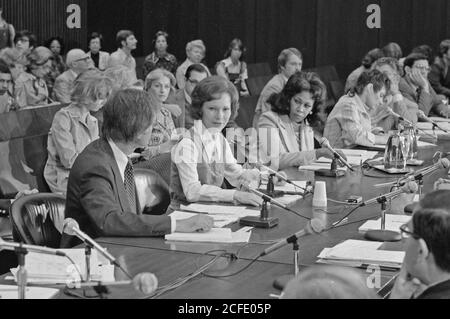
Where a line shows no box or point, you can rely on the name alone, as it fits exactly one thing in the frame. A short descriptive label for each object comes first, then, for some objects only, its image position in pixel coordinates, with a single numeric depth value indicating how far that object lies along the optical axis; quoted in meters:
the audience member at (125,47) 18.19
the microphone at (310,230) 4.37
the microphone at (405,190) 5.97
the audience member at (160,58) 16.52
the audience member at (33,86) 14.24
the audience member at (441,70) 17.71
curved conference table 4.52
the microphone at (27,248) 3.88
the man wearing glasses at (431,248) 3.66
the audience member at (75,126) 8.86
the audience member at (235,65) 17.76
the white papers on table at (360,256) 4.97
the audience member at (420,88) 13.83
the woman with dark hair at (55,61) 15.44
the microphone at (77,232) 4.14
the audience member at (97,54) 18.57
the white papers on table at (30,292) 4.33
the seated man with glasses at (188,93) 12.13
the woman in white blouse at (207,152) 6.77
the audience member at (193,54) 16.38
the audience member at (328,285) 2.63
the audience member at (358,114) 9.82
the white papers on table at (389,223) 5.85
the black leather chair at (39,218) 5.59
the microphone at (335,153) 7.83
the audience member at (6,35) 18.03
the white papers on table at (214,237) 5.44
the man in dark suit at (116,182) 5.54
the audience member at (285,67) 13.91
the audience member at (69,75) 13.93
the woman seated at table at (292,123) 8.39
